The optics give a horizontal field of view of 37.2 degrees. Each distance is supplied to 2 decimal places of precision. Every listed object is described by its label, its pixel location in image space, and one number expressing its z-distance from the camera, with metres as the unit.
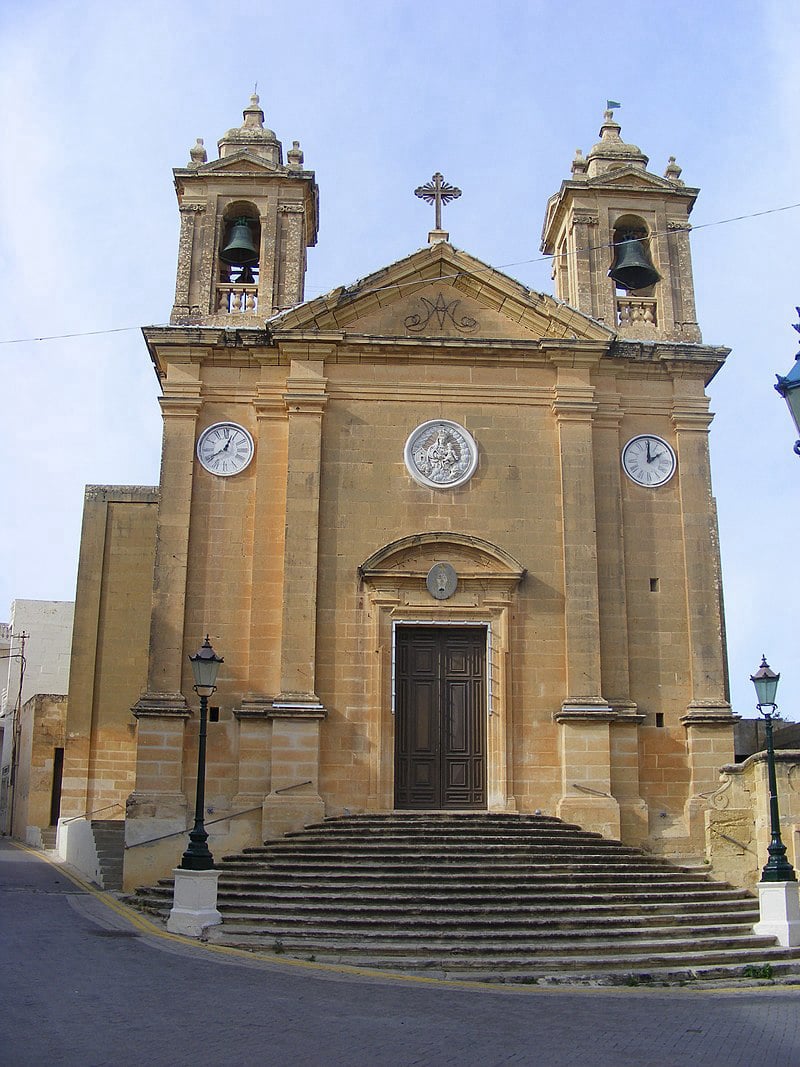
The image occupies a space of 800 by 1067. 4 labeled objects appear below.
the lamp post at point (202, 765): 14.09
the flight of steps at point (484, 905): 12.92
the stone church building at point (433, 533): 17.42
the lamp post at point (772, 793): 14.17
